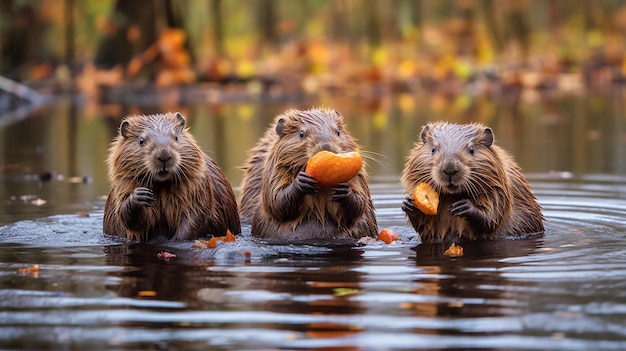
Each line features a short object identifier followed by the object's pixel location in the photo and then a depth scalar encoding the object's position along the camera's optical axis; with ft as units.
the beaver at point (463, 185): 52.29
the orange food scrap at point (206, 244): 51.16
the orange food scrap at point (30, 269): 46.01
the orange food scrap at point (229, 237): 53.07
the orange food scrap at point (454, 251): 49.41
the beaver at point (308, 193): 52.75
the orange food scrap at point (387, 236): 53.36
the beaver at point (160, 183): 52.60
